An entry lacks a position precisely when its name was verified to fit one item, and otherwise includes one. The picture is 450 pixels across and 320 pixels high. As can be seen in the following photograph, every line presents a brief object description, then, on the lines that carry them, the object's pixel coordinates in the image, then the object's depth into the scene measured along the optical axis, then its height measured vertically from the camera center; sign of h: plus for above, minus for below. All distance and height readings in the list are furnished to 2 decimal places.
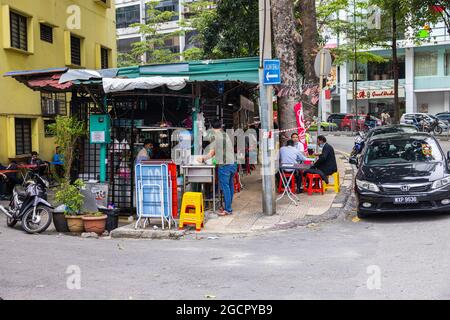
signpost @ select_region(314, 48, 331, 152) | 11.98 +1.73
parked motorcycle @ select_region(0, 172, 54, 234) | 10.09 -1.29
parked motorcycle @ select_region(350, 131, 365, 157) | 20.40 -0.20
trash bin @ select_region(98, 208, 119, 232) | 10.18 -1.47
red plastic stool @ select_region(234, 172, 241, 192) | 13.77 -1.11
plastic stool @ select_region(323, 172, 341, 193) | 12.84 -1.13
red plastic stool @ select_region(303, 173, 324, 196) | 12.76 -1.08
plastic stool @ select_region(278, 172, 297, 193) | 12.30 -1.09
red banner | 13.73 +0.44
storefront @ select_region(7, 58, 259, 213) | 10.71 +0.87
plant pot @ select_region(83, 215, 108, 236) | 9.88 -1.53
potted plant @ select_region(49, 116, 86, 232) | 9.97 -1.20
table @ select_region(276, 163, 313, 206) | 11.99 -0.72
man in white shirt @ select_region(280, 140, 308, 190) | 12.36 -0.36
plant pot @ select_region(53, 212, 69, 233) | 10.16 -1.52
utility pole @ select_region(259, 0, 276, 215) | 10.30 +0.44
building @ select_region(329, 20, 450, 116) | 43.52 +4.99
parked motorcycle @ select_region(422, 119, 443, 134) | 31.58 +0.70
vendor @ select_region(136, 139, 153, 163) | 11.48 -0.23
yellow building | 16.34 +3.22
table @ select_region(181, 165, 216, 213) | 10.63 -0.66
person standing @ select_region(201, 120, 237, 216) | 10.58 -0.32
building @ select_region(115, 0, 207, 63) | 51.62 +12.23
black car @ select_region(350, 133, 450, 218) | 9.30 -0.74
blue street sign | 10.20 +1.34
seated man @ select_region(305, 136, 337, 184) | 12.54 -0.56
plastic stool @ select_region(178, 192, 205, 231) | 9.68 -1.28
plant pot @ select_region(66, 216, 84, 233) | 10.01 -1.53
